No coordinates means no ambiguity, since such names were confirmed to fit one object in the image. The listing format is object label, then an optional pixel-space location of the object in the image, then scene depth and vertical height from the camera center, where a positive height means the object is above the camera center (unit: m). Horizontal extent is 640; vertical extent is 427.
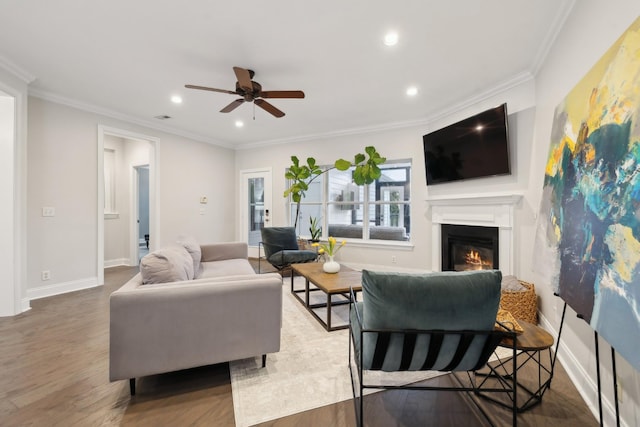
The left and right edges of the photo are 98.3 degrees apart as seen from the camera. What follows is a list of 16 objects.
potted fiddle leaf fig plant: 4.73 +0.75
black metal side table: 1.53 -1.17
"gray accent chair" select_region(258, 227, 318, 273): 4.46 -0.65
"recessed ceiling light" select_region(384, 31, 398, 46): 2.46 +1.57
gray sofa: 1.67 -0.71
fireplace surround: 3.34 -0.06
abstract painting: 1.02 +0.03
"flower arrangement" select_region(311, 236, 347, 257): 3.26 -0.44
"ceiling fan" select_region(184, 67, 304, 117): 2.77 +1.30
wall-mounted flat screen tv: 3.36 +0.86
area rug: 1.66 -1.17
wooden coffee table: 2.65 -0.73
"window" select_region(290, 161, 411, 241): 5.13 +0.12
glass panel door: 6.45 +0.09
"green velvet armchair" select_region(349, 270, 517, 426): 1.35 -0.53
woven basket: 2.73 -0.92
